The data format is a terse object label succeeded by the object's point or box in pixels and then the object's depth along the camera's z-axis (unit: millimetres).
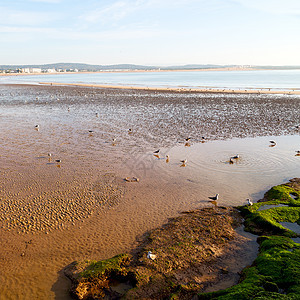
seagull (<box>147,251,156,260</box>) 8477
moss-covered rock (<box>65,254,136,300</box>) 7453
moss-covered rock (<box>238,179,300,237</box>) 10180
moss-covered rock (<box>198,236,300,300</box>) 6621
